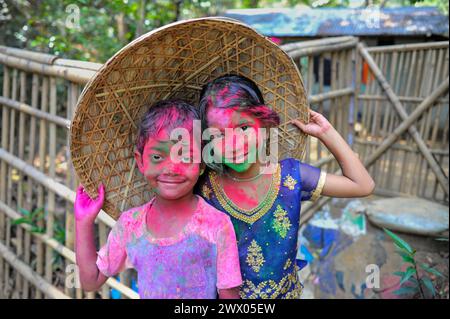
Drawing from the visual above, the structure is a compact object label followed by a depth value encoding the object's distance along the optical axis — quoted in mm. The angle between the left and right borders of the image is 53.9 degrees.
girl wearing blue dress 1469
